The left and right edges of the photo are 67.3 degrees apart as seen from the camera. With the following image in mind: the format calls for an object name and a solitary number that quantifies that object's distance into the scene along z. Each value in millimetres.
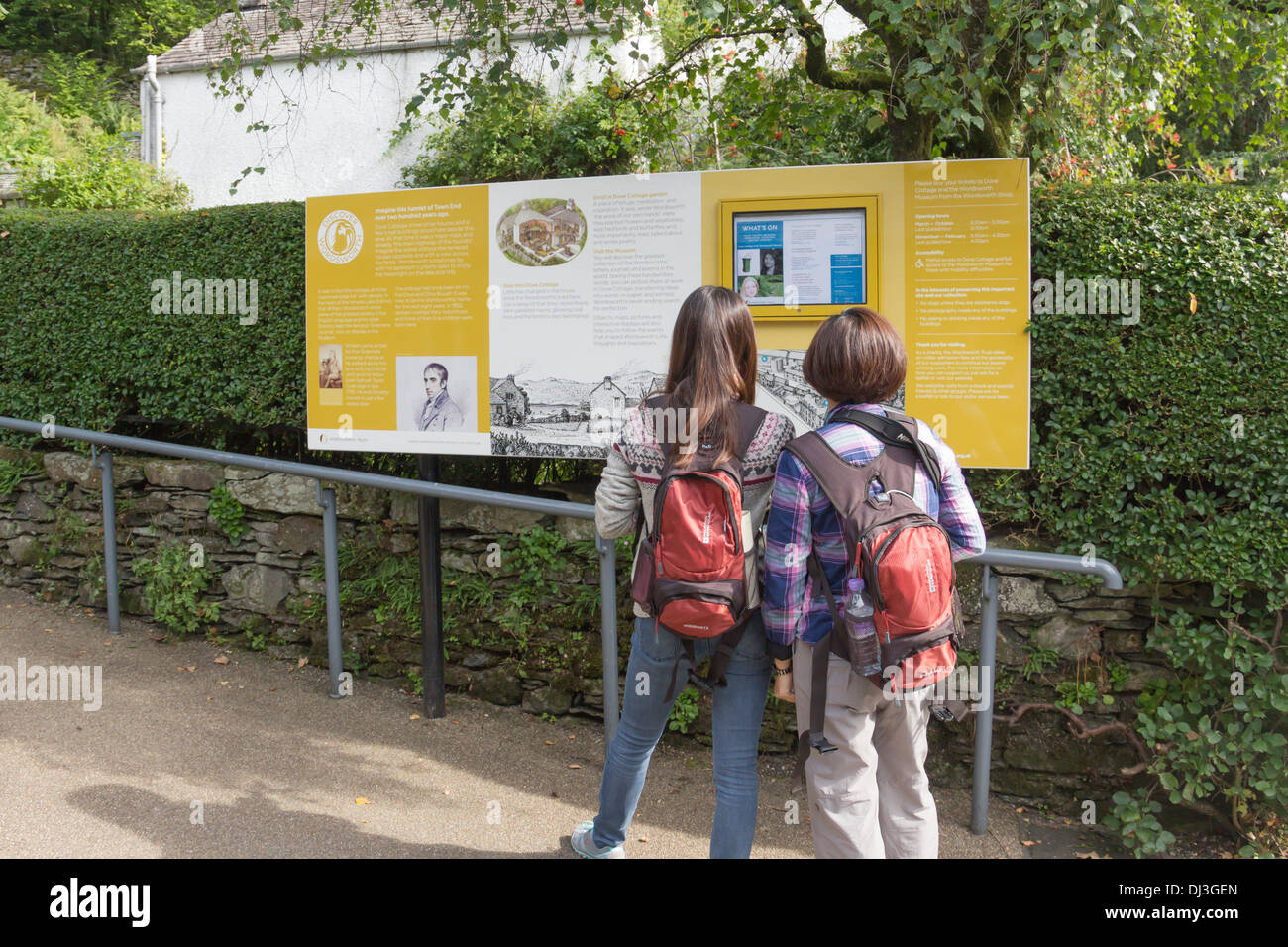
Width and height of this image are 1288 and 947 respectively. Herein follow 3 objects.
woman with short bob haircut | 2463
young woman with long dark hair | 2615
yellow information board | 3656
